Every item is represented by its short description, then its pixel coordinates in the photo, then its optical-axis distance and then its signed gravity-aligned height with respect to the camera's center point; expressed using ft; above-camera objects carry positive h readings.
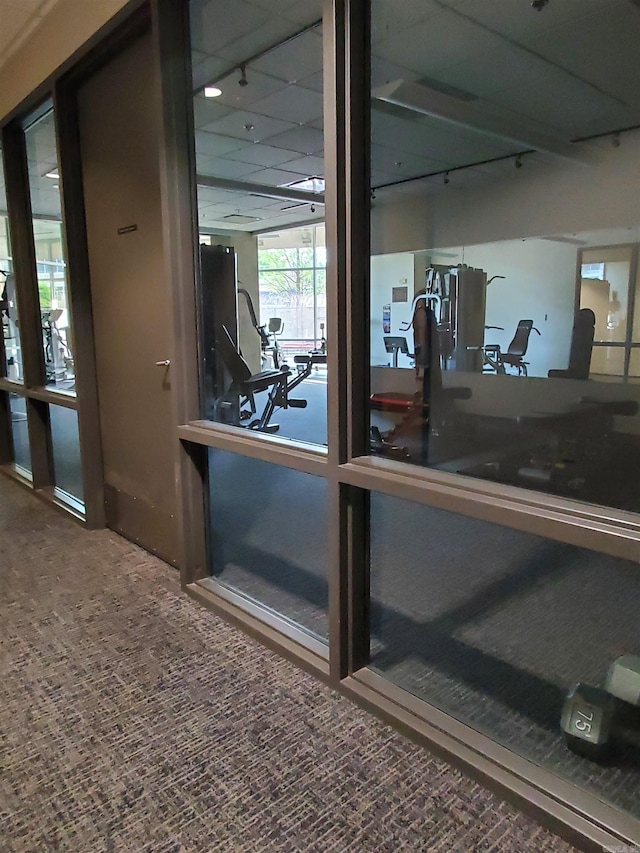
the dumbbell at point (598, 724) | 5.76 -4.09
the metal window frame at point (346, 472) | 5.00 -1.62
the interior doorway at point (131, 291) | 9.71 +0.57
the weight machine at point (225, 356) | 9.55 -0.64
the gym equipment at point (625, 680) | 5.96 -3.78
